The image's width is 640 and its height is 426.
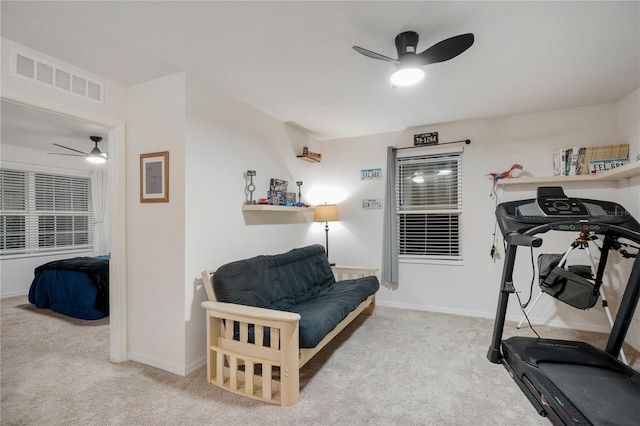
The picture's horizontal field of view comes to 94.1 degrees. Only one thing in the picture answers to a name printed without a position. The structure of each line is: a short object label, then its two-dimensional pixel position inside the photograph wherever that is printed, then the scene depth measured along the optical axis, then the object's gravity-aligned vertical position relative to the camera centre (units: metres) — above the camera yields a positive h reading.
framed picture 2.43 +0.29
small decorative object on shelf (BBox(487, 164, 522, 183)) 3.34 +0.43
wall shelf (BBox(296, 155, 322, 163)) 3.95 +0.72
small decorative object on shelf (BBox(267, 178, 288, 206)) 3.35 +0.24
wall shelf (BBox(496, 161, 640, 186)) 2.55 +0.34
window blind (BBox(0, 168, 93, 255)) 4.77 +0.00
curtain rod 3.63 +0.86
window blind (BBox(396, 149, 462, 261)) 3.78 +0.09
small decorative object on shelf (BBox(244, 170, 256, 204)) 3.03 +0.23
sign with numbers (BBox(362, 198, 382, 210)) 4.16 +0.11
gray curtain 3.95 -0.25
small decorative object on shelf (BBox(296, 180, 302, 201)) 3.89 +0.29
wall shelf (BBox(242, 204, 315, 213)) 2.96 +0.04
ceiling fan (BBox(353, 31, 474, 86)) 1.70 +0.95
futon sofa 1.95 -0.83
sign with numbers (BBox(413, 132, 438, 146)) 3.80 +0.94
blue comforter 3.58 -0.96
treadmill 1.67 -1.05
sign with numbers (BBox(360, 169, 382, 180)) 4.16 +0.53
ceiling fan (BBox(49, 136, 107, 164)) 4.21 +0.81
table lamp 4.08 -0.02
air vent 1.98 +0.98
